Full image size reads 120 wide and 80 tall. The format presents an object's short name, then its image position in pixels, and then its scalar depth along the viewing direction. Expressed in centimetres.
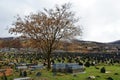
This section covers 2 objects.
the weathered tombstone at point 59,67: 1338
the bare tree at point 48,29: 1577
